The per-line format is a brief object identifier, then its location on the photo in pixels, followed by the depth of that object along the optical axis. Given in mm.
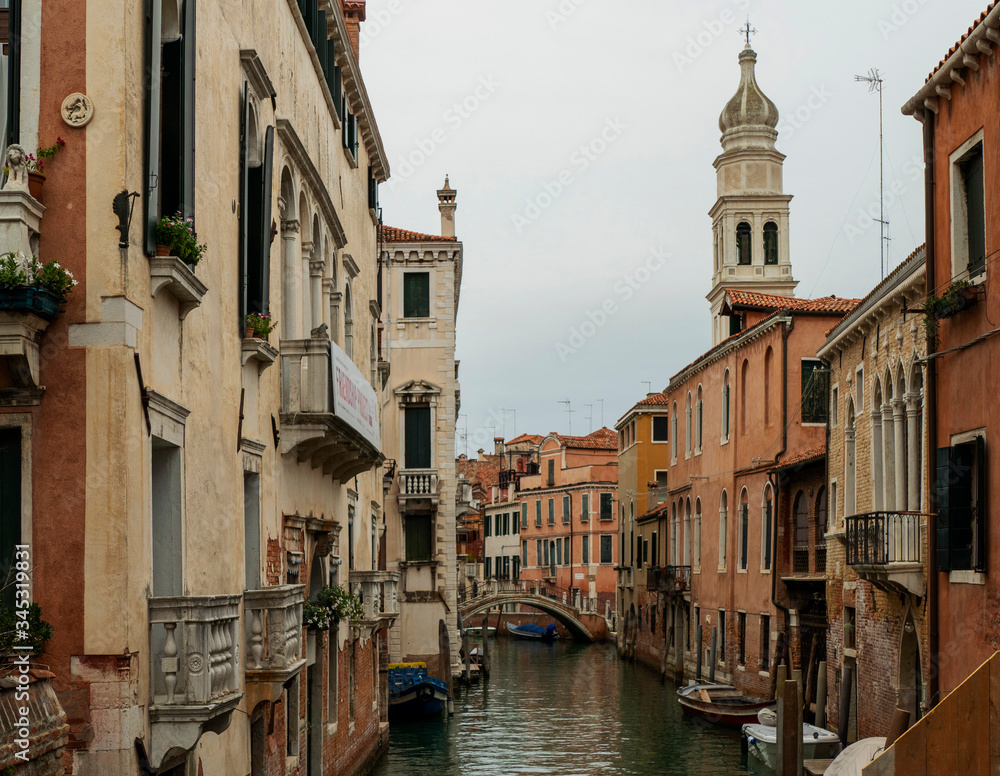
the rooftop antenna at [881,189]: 17953
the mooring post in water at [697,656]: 32138
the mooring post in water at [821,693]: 20641
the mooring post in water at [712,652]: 30239
